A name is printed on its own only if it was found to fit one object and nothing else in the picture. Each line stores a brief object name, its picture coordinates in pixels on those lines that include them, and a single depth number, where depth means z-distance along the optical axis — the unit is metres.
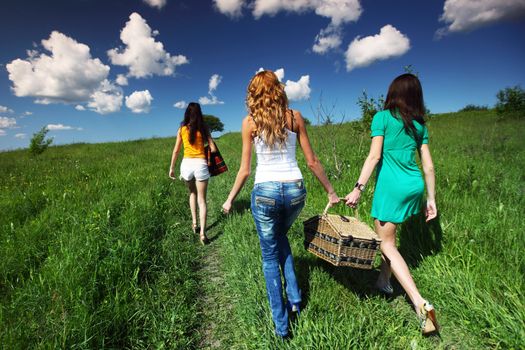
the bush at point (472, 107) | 41.03
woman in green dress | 2.52
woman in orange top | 4.87
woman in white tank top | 2.16
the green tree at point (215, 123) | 83.54
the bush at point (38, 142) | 14.73
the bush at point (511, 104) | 25.19
